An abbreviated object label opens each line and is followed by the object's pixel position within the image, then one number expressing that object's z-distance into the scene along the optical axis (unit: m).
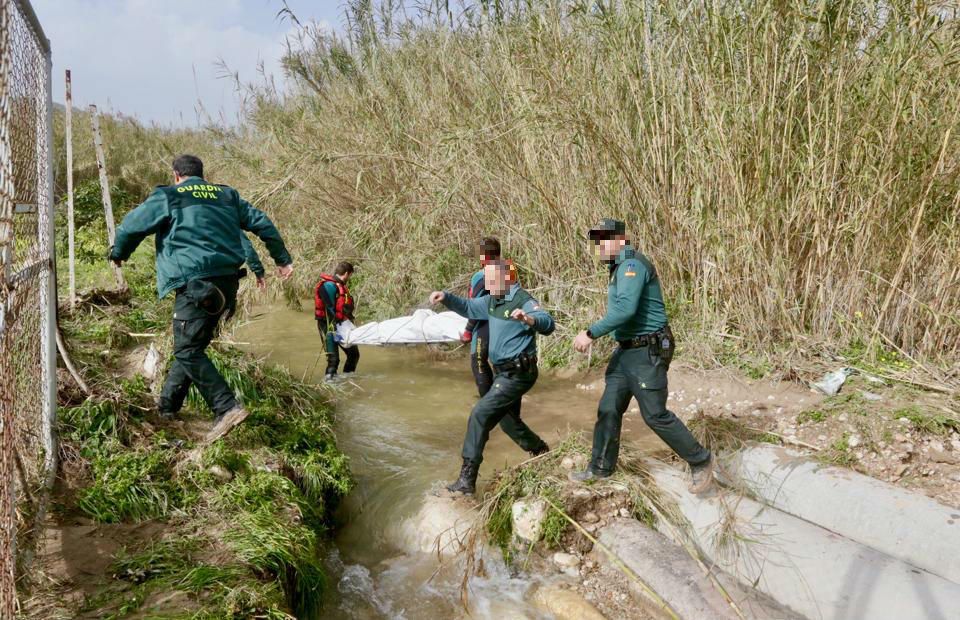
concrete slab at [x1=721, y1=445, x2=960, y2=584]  3.46
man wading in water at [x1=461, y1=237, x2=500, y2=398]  5.52
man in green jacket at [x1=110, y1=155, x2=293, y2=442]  4.10
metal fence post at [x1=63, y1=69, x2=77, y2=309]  6.57
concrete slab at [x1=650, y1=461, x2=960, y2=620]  2.96
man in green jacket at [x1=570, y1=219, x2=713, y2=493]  3.96
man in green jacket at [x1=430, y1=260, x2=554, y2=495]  4.36
